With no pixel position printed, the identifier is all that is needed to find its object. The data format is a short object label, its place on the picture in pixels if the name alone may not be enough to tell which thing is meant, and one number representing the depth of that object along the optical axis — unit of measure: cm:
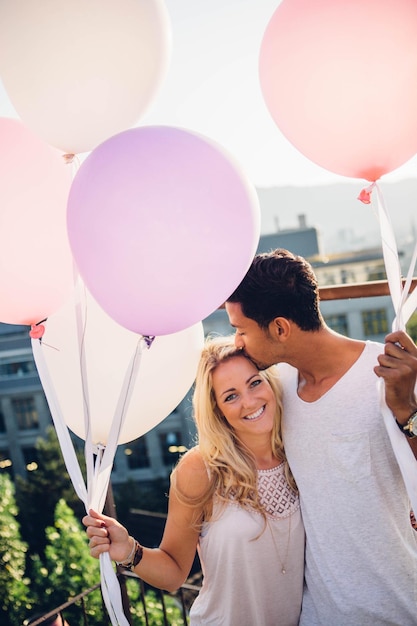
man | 143
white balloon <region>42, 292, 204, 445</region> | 155
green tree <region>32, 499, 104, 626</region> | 1845
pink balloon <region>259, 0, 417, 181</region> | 124
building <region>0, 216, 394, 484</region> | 3762
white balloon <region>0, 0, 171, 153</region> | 132
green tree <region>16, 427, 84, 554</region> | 3050
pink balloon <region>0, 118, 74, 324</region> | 145
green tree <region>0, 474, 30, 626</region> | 1794
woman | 156
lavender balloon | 120
